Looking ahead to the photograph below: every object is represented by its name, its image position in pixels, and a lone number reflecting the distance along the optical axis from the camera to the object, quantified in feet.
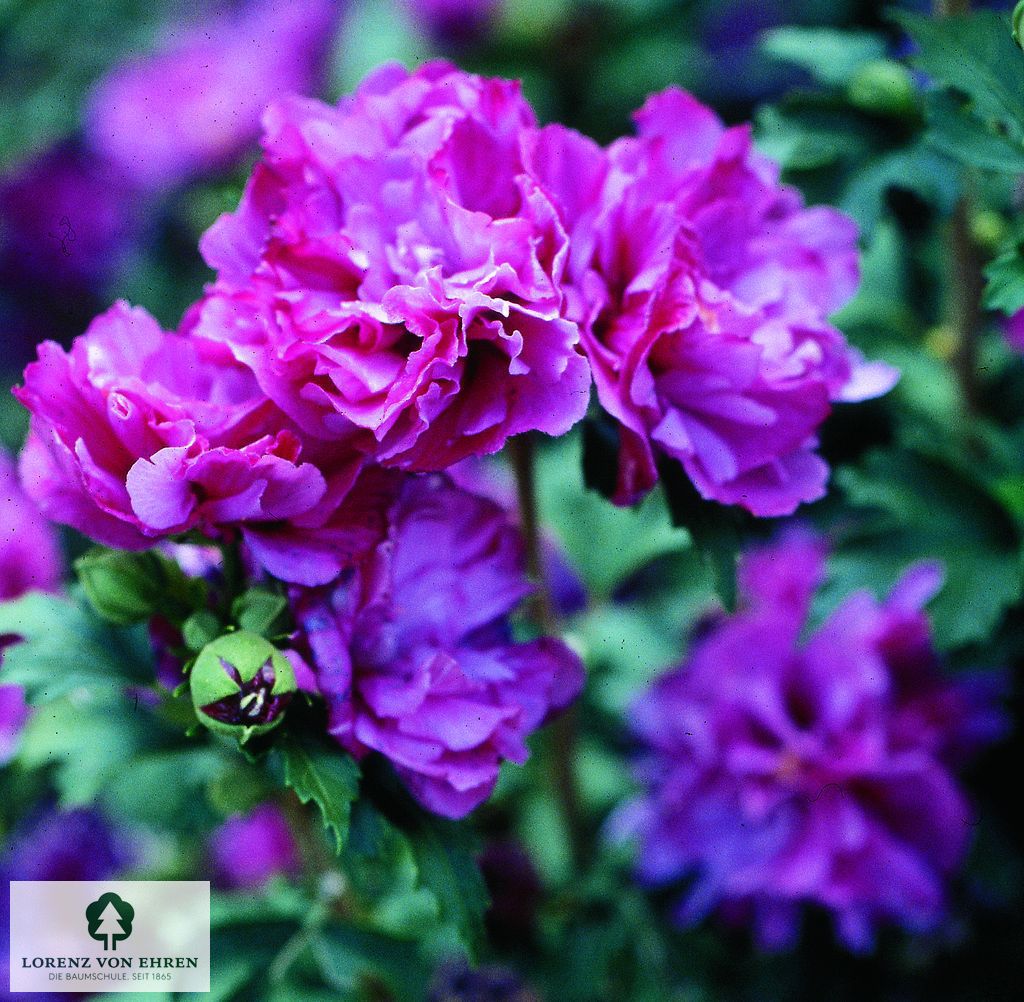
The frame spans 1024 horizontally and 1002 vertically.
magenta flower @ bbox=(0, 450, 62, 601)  1.99
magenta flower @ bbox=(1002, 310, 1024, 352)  2.08
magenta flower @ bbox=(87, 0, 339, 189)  3.27
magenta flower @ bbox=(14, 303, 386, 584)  1.62
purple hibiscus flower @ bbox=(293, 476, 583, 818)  1.65
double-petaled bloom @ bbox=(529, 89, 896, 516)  1.67
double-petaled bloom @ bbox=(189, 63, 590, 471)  1.61
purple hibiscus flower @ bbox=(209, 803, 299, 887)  2.29
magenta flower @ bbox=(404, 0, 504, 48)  3.27
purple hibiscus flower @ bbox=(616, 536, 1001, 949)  1.95
